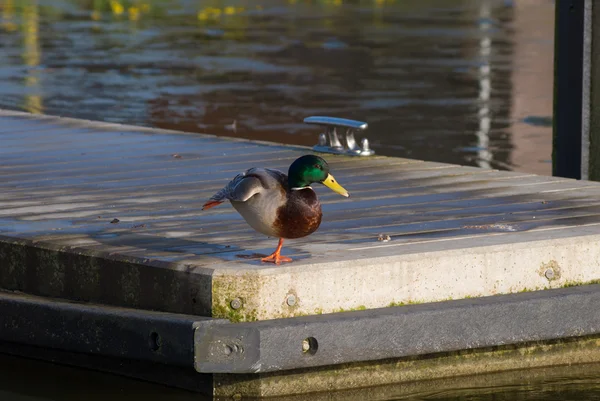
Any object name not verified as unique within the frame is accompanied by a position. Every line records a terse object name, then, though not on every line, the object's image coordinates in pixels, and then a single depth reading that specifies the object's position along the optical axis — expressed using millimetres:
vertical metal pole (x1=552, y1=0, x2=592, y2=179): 19062
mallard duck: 11797
